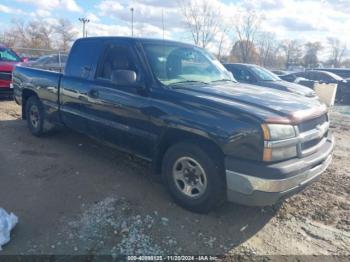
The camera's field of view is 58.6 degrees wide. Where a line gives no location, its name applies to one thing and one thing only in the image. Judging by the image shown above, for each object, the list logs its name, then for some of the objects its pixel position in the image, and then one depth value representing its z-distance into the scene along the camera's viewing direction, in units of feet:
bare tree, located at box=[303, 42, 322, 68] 200.13
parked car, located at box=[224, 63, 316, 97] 32.76
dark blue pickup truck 9.66
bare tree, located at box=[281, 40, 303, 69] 206.94
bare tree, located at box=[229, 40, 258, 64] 126.05
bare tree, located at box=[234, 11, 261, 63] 124.50
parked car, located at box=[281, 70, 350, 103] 49.80
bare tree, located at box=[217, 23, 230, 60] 109.70
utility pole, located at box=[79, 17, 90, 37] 152.84
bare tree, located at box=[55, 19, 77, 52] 167.02
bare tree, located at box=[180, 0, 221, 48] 95.55
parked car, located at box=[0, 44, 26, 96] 31.71
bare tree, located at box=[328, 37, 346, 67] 236.18
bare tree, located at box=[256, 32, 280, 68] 155.04
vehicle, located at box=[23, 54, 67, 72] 45.55
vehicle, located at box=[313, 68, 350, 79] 64.31
